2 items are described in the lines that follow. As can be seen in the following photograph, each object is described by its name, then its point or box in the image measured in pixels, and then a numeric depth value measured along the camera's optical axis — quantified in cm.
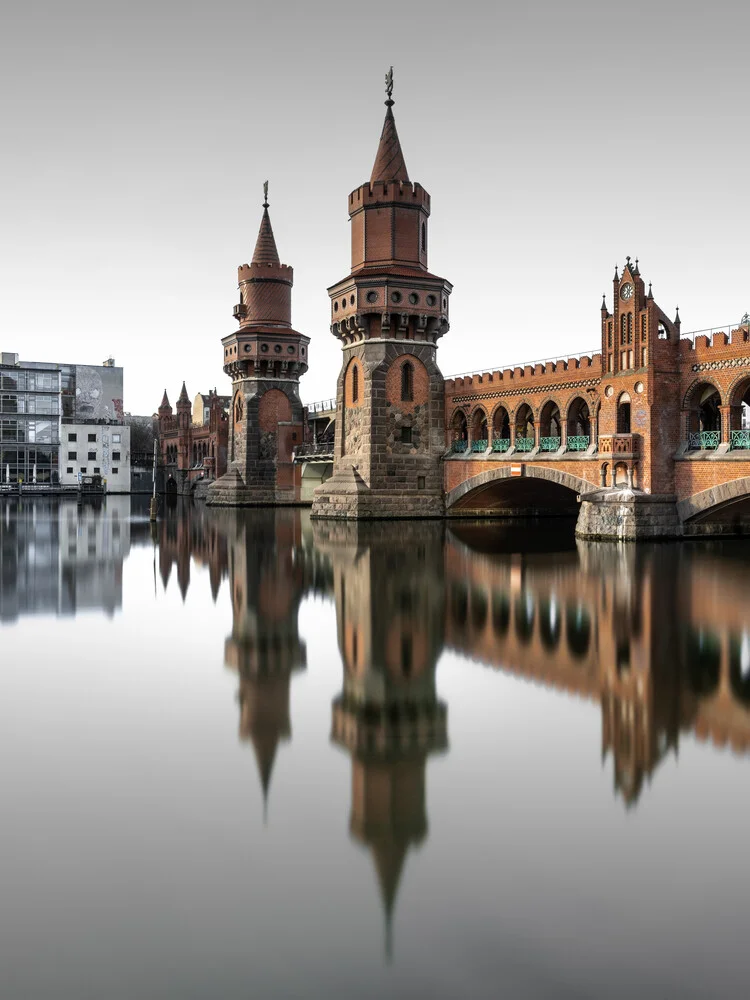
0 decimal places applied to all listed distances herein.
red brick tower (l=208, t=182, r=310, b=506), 5562
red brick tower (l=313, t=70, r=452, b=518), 3966
